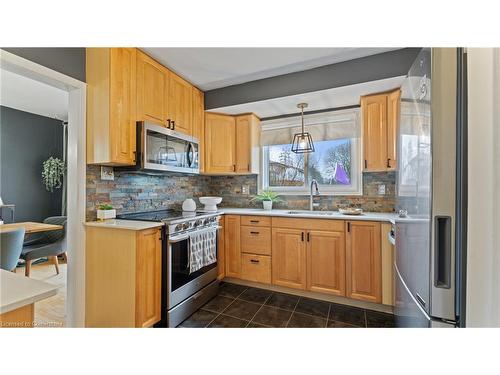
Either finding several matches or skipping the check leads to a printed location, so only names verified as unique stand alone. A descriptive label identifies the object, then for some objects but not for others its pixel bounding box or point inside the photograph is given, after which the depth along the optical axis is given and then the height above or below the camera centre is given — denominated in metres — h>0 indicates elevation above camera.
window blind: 2.71 +0.79
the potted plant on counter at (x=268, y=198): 2.92 -0.16
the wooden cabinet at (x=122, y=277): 1.60 -0.71
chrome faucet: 2.77 -0.11
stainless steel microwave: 1.91 +0.35
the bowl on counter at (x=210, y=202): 2.78 -0.21
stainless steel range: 1.78 -0.71
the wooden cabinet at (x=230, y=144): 2.90 +0.57
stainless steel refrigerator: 0.77 -0.01
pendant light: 2.65 +0.55
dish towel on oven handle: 2.04 -0.63
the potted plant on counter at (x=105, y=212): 1.83 -0.23
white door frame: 1.77 -0.17
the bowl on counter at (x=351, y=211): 2.36 -0.27
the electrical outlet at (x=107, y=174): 1.95 +0.10
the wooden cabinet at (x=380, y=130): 2.15 +0.58
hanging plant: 3.91 +0.23
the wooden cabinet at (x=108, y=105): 1.73 +0.65
